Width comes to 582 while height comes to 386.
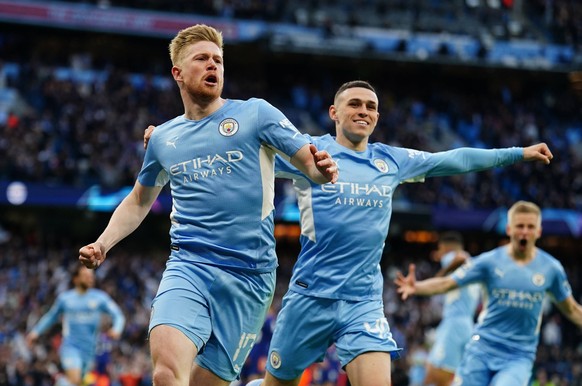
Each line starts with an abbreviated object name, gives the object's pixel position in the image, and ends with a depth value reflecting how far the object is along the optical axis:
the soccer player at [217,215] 6.07
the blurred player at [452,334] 13.00
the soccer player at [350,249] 7.27
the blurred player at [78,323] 15.40
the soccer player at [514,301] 9.62
